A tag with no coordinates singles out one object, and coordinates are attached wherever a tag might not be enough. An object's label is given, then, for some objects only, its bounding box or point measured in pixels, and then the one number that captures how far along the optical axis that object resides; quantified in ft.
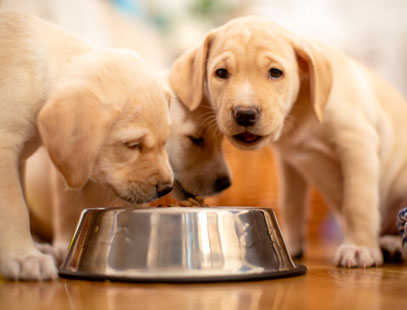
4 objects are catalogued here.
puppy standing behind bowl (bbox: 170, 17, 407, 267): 2.25
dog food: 2.09
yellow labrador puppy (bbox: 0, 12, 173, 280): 1.86
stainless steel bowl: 1.81
